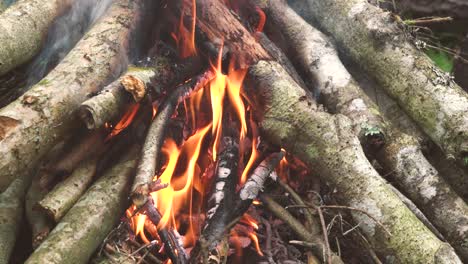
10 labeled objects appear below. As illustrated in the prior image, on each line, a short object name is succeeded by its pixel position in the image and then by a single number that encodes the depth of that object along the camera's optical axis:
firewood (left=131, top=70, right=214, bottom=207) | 2.69
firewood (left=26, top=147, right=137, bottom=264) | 2.53
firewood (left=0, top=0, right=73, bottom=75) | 3.37
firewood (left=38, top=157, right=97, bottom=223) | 2.72
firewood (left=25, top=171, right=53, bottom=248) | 2.70
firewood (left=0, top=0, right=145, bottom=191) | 2.62
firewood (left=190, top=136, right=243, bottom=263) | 2.67
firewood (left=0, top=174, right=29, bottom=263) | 2.69
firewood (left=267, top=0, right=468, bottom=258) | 3.22
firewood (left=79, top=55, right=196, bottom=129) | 2.79
